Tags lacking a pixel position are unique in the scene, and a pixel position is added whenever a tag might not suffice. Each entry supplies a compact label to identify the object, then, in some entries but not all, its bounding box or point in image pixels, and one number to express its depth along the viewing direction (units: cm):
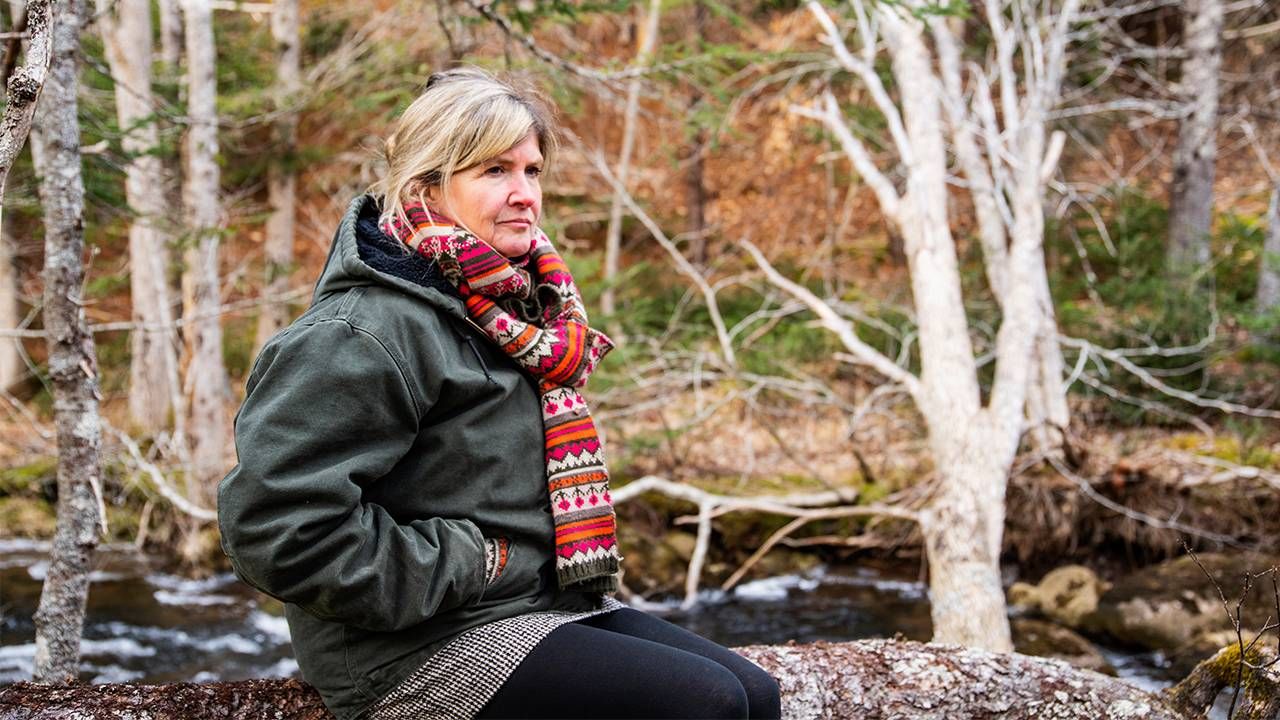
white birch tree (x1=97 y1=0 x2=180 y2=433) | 860
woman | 170
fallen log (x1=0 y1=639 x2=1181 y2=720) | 262
